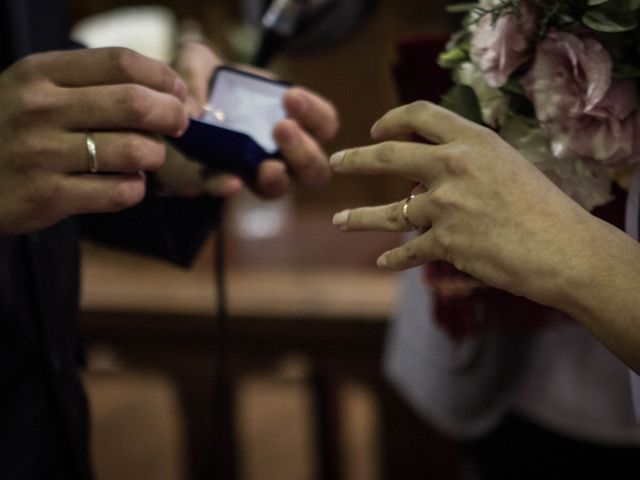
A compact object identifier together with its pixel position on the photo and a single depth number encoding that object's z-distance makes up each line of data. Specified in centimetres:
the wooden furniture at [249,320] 224
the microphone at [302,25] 156
